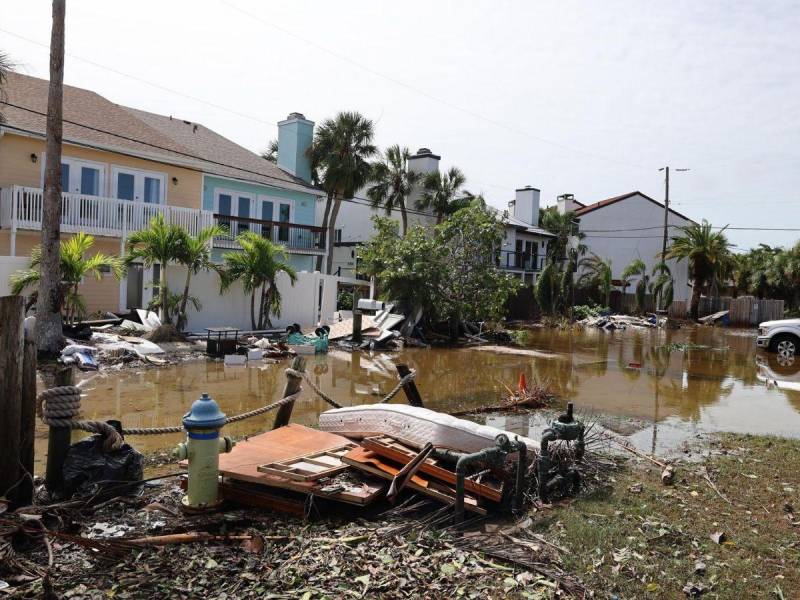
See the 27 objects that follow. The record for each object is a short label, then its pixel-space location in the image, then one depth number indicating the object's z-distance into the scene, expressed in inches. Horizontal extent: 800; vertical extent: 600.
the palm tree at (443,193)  1485.0
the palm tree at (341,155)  1247.5
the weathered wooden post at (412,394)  343.8
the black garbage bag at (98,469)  204.2
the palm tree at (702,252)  1593.3
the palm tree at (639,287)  1647.4
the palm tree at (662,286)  1642.5
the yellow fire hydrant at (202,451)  192.2
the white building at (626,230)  1999.3
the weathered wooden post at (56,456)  206.4
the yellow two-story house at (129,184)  732.0
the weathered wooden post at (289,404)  287.9
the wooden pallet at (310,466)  201.2
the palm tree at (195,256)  684.7
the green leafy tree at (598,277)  1594.5
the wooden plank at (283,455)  197.6
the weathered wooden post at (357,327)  794.0
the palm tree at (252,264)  770.2
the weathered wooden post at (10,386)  187.2
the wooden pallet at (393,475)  201.8
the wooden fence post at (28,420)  194.1
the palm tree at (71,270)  597.6
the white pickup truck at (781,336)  824.9
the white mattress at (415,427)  229.1
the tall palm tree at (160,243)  668.1
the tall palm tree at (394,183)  1455.5
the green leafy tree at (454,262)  865.5
